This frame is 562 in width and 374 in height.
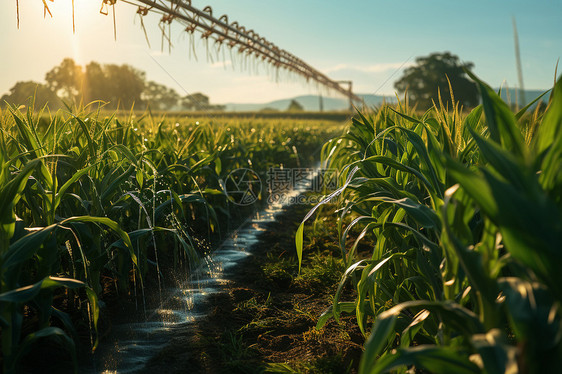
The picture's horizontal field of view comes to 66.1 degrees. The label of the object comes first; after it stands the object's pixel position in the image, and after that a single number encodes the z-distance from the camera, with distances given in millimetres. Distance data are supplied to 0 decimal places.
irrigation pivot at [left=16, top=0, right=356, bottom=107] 4359
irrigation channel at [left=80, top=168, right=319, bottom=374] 1829
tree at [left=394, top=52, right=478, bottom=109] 43625
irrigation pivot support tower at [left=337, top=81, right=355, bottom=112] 19578
